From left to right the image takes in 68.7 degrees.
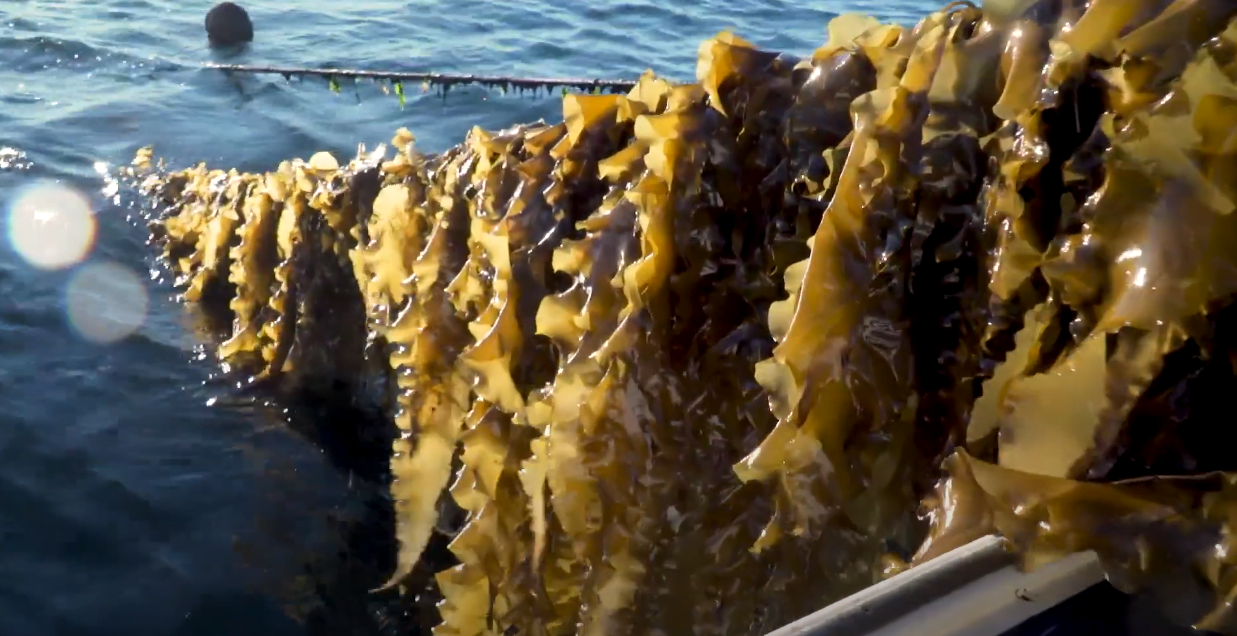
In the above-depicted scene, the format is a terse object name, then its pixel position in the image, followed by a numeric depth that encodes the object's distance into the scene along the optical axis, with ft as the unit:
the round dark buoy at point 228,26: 24.47
